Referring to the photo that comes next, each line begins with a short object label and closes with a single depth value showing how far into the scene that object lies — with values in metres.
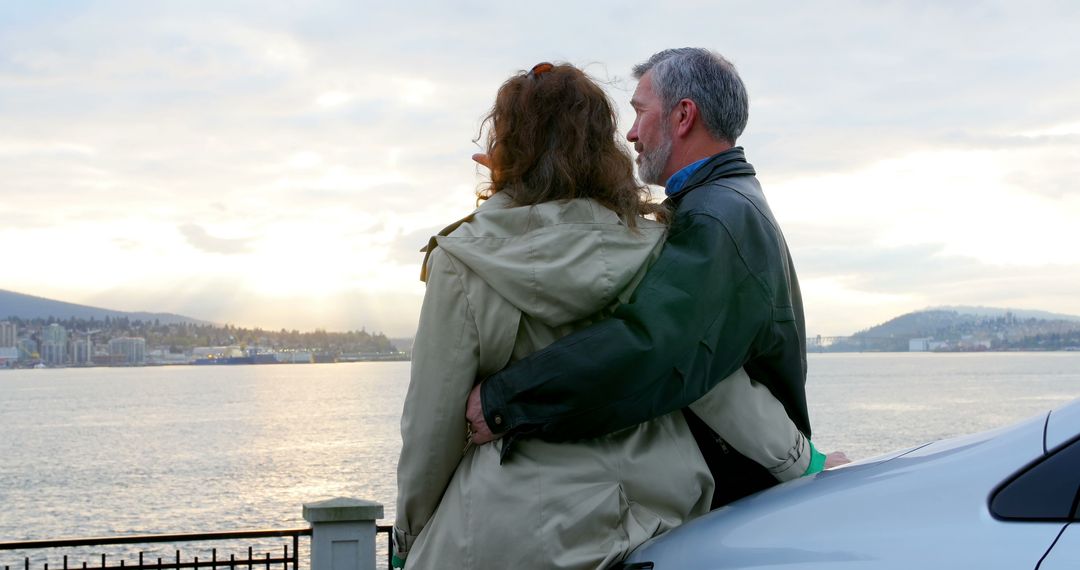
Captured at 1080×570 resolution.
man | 2.13
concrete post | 7.72
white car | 1.61
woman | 2.12
